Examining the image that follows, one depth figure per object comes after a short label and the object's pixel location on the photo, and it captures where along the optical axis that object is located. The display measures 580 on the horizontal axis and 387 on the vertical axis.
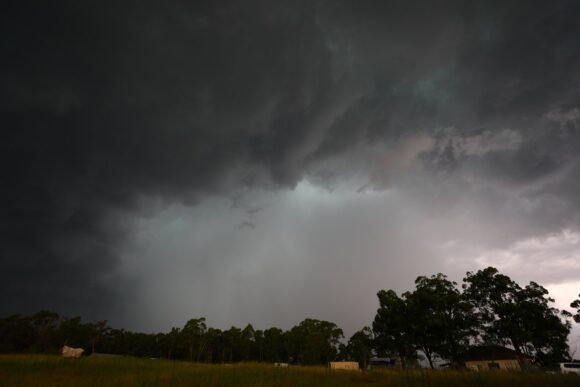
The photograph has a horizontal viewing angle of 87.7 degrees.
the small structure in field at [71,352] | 24.28
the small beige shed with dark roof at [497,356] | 51.72
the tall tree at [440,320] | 39.91
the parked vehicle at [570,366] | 31.51
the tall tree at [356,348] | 83.12
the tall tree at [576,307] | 37.75
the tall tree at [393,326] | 43.44
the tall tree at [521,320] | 37.97
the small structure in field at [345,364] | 50.33
